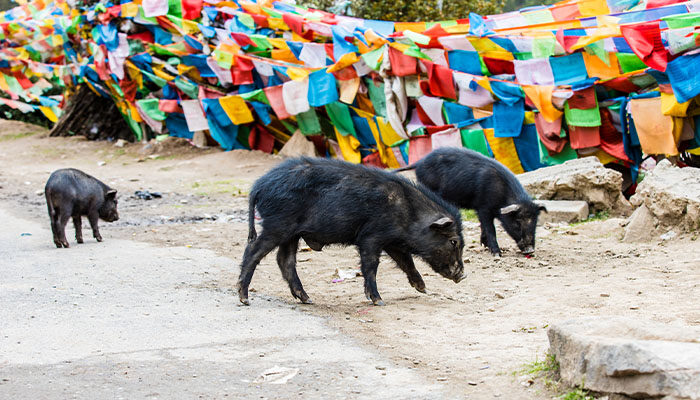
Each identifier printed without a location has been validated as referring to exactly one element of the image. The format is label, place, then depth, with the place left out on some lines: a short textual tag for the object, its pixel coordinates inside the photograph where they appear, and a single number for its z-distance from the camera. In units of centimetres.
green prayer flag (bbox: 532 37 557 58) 1331
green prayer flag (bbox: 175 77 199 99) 2005
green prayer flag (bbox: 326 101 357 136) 1697
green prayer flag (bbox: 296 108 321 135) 1800
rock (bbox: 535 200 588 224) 1080
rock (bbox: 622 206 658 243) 916
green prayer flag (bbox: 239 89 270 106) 1831
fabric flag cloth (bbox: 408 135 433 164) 1534
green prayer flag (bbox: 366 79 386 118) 1619
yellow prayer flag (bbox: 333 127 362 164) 1711
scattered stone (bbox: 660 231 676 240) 888
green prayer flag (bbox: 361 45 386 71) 1556
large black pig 688
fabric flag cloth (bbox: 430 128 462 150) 1455
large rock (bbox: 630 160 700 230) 877
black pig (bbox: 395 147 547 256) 923
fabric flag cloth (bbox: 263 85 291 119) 1792
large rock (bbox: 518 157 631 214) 1107
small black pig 995
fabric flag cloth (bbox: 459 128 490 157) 1413
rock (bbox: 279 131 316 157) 1831
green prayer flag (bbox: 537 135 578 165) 1320
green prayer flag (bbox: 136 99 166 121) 2138
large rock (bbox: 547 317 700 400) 360
